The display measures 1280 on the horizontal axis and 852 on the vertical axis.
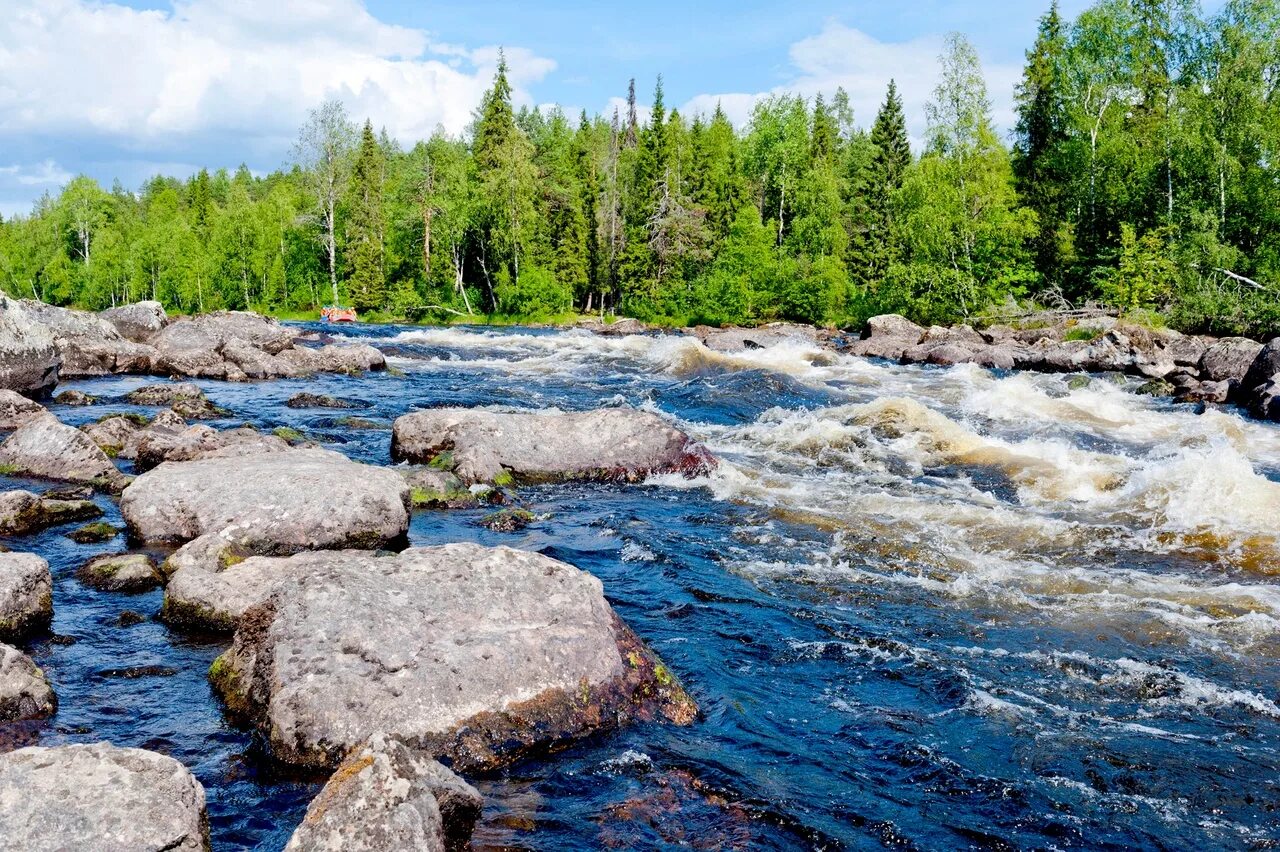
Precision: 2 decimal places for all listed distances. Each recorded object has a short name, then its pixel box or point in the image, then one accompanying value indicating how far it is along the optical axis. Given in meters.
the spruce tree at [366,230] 68.12
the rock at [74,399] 19.84
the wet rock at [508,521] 11.13
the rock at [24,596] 7.20
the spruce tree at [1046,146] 50.31
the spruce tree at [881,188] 61.59
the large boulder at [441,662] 5.65
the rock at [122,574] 8.47
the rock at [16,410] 15.87
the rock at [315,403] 20.48
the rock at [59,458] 12.27
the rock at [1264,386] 21.75
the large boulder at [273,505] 9.38
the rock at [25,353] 18.48
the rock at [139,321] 31.33
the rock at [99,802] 4.00
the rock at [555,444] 13.73
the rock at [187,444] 13.35
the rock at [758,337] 39.88
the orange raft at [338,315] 62.69
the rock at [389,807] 4.04
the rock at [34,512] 9.96
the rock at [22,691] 5.94
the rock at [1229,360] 26.50
